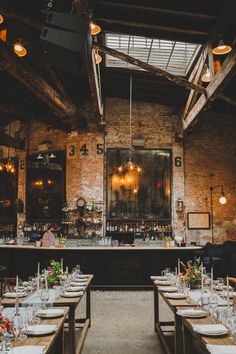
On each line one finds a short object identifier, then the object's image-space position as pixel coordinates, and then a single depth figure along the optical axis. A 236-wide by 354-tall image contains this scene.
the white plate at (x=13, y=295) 4.48
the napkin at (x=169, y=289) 4.82
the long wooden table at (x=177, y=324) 4.04
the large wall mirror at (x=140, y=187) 12.14
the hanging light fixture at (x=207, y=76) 7.55
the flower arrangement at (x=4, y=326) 2.43
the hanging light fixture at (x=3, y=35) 6.86
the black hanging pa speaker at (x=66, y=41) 3.37
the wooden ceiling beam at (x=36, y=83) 7.39
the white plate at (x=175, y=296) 4.38
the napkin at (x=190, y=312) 3.54
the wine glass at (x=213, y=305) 3.53
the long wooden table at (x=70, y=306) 4.19
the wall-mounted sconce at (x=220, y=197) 11.38
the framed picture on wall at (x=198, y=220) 12.22
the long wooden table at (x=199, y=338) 2.76
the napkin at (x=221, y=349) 2.49
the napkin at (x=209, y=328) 2.93
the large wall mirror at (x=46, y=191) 12.50
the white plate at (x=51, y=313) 3.49
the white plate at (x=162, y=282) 5.36
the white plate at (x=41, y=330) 2.94
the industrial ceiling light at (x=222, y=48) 6.14
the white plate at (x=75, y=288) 4.90
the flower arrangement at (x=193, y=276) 4.85
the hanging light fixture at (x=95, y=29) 6.03
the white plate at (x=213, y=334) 2.88
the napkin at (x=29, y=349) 2.49
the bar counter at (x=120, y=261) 9.14
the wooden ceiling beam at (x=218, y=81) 6.61
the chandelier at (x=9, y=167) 11.37
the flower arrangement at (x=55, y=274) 5.03
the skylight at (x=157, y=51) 8.67
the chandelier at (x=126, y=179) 12.20
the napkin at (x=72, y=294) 4.55
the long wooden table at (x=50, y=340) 2.74
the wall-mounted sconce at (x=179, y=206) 12.15
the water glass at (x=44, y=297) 3.88
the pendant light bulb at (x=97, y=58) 7.81
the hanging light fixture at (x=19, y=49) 6.69
